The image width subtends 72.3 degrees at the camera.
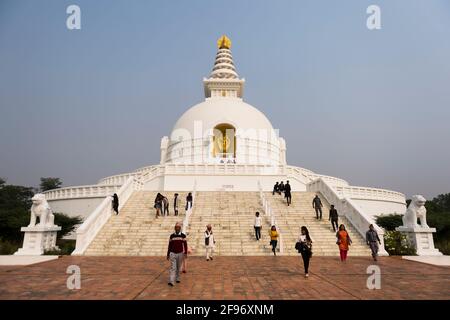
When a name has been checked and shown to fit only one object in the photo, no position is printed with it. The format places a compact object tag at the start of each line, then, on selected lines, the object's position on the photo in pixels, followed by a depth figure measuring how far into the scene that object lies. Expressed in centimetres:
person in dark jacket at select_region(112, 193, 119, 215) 1623
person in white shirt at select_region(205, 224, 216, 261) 1114
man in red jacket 708
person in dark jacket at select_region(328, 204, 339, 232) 1412
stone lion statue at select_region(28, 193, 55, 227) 1297
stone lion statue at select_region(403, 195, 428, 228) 1300
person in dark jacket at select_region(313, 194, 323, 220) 1582
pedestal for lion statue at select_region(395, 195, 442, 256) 1247
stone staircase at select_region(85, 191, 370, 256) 1280
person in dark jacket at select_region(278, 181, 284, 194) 1989
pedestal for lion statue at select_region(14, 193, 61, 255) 1231
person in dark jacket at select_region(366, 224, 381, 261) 1112
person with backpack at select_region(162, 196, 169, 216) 1630
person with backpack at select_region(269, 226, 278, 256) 1171
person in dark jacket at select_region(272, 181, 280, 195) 2022
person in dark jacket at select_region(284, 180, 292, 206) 1802
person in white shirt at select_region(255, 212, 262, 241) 1337
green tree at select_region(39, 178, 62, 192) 5528
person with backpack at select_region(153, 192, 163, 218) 1617
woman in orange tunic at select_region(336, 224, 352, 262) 1045
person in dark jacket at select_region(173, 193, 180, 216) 1656
